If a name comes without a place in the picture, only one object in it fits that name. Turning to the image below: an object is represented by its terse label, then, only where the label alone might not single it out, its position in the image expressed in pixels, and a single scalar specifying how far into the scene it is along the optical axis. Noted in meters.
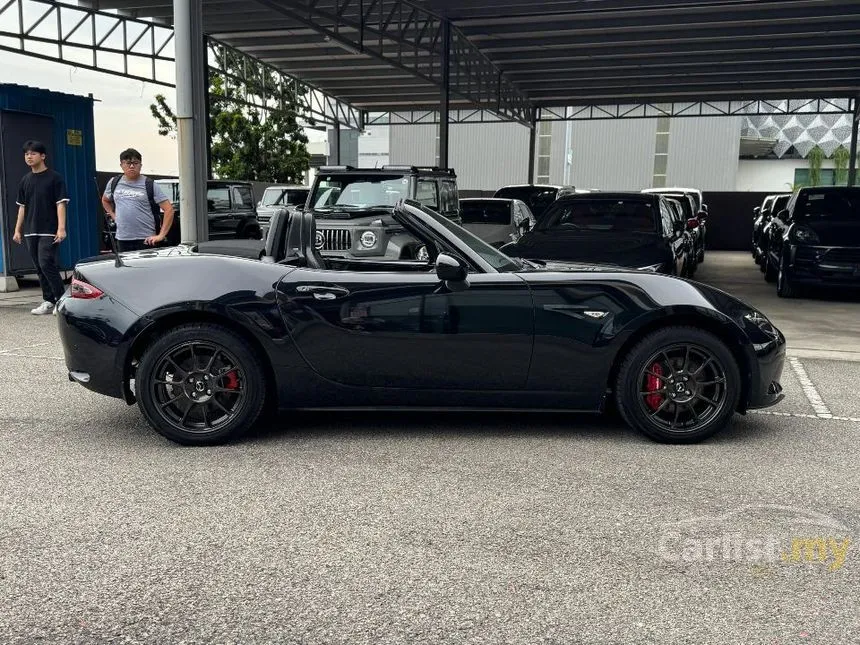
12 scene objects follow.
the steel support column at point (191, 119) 9.86
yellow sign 12.25
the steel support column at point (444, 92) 19.78
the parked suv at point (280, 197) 20.39
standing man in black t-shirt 8.91
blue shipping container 11.34
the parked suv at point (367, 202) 10.57
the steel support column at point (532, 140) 35.16
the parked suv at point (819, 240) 11.98
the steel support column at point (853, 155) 32.09
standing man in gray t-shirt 8.28
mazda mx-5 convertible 4.69
